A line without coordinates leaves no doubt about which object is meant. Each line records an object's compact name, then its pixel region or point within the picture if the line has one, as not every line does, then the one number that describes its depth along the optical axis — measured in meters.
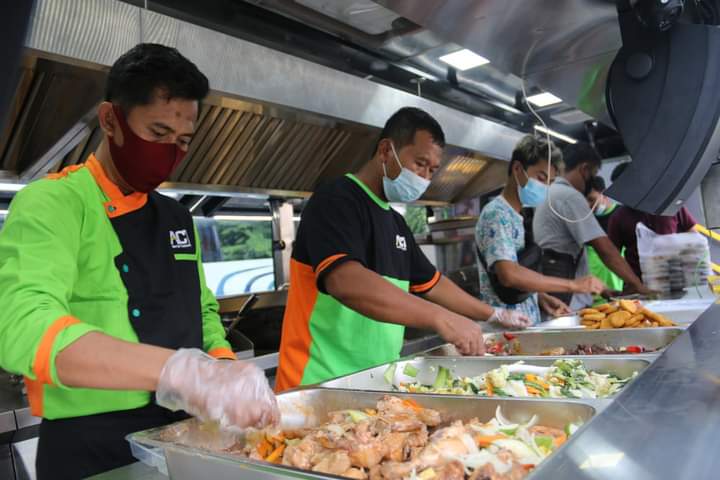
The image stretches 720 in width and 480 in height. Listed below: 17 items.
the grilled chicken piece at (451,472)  0.82
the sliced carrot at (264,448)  1.06
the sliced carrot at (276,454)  1.04
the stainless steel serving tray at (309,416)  0.82
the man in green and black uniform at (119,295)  0.96
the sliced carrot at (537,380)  1.45
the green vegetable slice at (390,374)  1.67
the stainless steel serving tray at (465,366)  1.54
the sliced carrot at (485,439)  0.96
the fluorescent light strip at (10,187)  3.02
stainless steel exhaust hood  2.23
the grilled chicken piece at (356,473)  0.88
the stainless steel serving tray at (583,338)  1.98
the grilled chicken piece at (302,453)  0.95
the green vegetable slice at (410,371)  1.72
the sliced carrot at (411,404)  1.19
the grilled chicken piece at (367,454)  0.93
